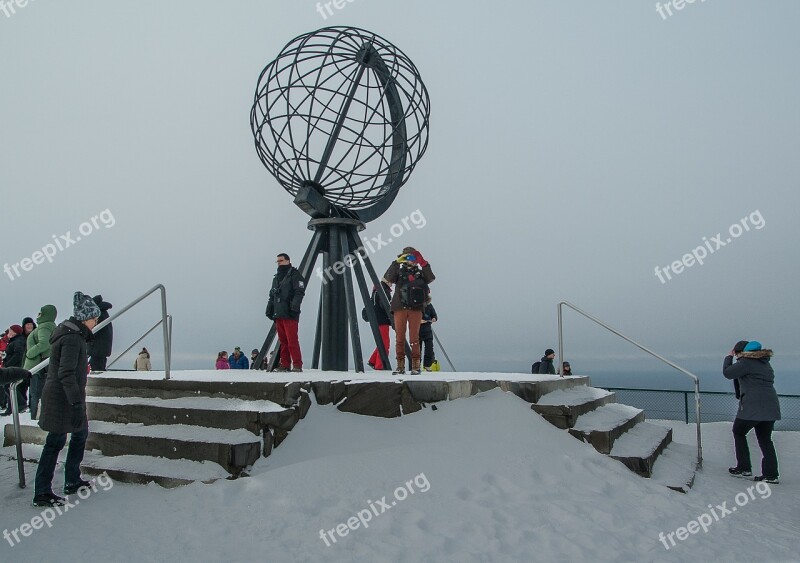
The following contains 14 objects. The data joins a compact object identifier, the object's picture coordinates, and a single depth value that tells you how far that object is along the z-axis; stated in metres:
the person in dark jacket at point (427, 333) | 9.05
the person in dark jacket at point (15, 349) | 9.10
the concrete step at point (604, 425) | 5.24
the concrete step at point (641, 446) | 5.05
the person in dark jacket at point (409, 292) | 6.54
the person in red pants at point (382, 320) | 8.71
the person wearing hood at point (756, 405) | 5.68
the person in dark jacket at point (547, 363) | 11.29
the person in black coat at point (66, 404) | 4.18
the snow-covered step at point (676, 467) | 5.02
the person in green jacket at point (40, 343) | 7.20
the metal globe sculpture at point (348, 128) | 7.90
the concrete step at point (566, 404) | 5.46
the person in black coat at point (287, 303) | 7.14
